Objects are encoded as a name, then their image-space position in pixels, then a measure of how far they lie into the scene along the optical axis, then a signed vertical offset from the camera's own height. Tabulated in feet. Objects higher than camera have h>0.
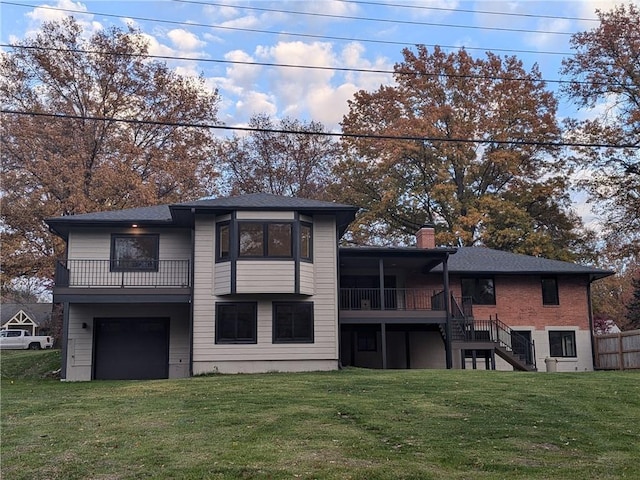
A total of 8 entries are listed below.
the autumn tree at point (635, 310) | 104.22 +2.97
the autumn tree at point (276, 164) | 135.03 +34.75
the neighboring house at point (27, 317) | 176.67 +5.96
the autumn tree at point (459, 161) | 116.47 +31.04
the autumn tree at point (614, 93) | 102.53 +36.78
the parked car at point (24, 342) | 139.54 -0.88
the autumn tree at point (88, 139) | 99.76 +32.75
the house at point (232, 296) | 67.10 +4.01
